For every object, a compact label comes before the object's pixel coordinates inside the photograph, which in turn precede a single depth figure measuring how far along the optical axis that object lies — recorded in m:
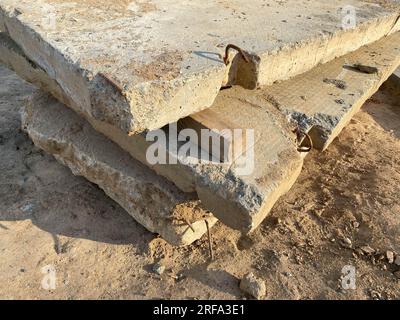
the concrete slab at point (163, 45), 2.17
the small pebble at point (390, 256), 2.68
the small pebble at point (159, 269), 2.61
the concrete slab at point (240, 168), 2.23
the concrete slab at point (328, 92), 2.88
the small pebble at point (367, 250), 2.74
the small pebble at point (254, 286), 2.46
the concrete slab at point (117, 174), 2.60
